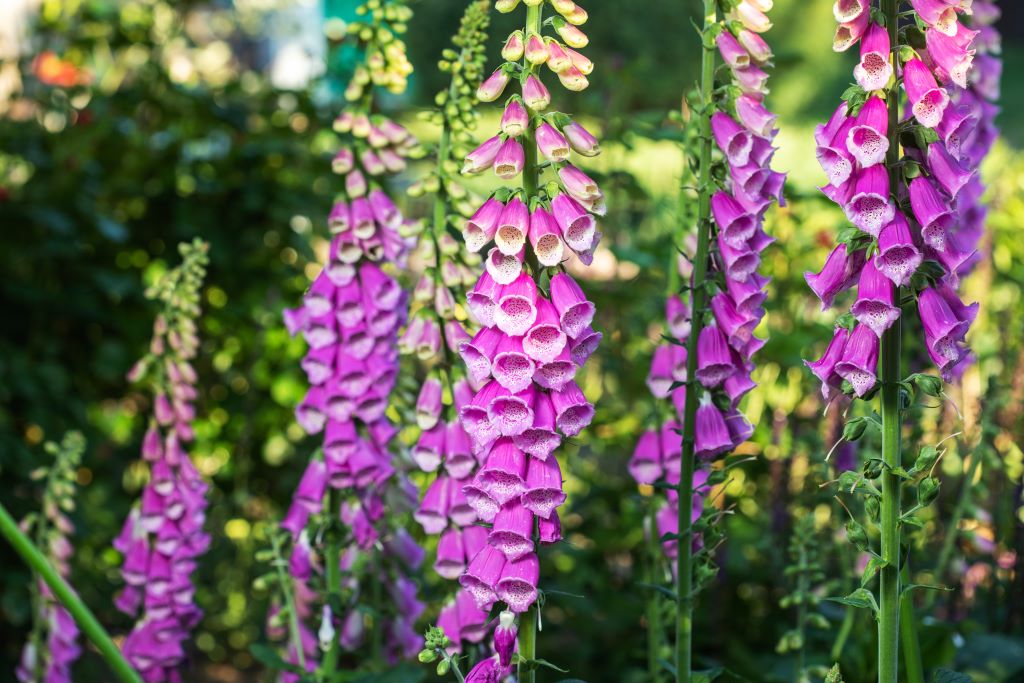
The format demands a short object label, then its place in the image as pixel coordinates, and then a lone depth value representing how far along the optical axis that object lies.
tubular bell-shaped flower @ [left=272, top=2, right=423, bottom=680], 2.29
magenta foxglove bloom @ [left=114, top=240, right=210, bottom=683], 2.49
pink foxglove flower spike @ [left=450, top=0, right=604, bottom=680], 1.66
